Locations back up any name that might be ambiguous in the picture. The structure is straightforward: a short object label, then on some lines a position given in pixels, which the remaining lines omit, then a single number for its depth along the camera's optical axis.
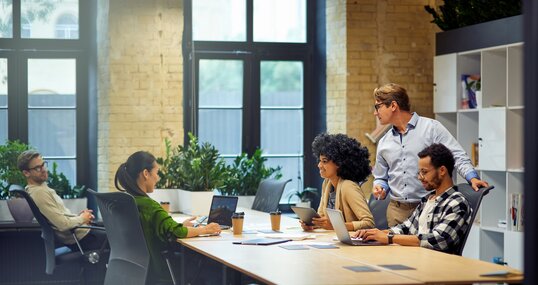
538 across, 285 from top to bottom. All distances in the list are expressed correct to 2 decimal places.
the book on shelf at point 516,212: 7.73
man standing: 5.80
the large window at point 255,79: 10.22
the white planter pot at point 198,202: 7.56
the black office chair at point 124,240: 5.27
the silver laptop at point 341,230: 4.85
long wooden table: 3.71
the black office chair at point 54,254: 6.99
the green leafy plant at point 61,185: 9.34
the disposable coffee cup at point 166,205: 7.47
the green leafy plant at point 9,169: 9.05
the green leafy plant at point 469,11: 8.32
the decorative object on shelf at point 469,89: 8.54
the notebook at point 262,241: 5.15
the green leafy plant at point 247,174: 9.55
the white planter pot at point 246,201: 9.40
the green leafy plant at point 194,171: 7.86
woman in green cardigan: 5.40
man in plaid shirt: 4.70
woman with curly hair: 5.70
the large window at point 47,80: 9.78
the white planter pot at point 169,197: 7.99
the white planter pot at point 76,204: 9.32
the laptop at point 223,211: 6.16
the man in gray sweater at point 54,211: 7.14
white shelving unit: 7.87
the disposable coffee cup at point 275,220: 5.92
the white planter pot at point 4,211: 9.00
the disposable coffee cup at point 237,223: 5.74
